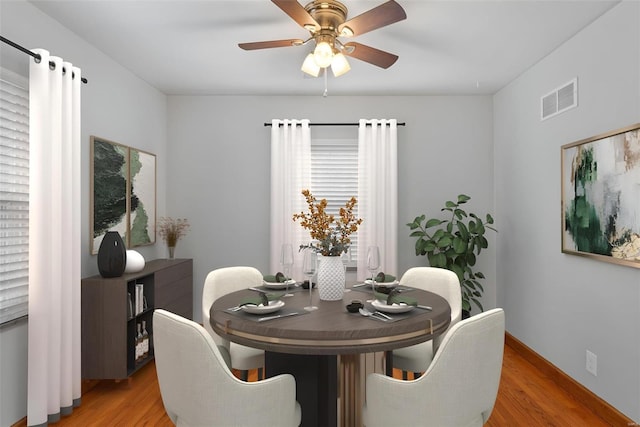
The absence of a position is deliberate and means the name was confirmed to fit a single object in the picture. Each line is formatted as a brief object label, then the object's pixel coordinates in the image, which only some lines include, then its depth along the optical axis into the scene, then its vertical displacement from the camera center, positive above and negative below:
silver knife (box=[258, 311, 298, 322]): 1.83 -0.46
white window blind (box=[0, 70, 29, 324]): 2.49 +0.10
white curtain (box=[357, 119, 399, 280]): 4.57 +0.28
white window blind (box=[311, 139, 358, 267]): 4.75 +0.46
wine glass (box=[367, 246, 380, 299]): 2.26 -0.25
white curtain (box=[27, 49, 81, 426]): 2.55 -0.22
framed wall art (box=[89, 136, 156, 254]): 3.36 +0.17
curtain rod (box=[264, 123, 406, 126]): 4.64 +0.96
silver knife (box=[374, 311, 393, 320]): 1.84 -0.46
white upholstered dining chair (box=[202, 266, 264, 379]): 2.56 -0.55
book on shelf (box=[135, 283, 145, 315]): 3.37 -0.69
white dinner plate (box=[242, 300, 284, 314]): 1.90 -0.43
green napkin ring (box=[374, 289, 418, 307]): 1.98 -0.42
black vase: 3.12 -0.33
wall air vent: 3.16 +0.88
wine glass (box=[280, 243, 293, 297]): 2.30 -0.24
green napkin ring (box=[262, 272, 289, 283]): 2.62 -0.41
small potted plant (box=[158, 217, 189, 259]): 4.43 -0.19
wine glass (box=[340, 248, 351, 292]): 2.25 -0.24
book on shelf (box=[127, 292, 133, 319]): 3.22 -0.72
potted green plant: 4.13 -0.33
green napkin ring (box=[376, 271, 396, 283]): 2.57 -0.41
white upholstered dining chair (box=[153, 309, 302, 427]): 1.57 -0.66
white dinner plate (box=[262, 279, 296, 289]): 2.54 -0.44
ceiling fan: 2.19 +1.03
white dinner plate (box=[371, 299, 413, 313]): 1.90 -0.43
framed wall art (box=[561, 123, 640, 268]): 2.54 +0.10
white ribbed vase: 2.22 -0.35
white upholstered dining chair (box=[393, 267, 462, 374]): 2.44 -0.56
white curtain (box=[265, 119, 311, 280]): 4.60 +0.36
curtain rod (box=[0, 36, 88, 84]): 2.36 +0.95
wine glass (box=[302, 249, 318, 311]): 2.19 -0.27
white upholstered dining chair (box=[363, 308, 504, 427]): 1.60 -0.67
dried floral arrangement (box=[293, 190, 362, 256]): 2.19 -0.10
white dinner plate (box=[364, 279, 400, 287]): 2.53 -0.43
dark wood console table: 3.09 -0.83
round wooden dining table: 1.67 -0.50
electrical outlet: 2.88 -1.04
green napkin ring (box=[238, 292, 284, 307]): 2.00 -0.42
